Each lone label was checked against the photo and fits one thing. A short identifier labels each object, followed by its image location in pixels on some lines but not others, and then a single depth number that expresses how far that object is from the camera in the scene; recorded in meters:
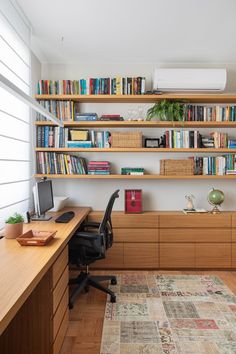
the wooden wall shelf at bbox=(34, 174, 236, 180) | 3.74
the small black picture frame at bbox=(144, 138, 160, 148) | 3.84
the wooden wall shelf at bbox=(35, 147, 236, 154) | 3.72
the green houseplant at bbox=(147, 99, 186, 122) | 3.71
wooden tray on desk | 2.06
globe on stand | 3.81
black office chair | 2.81
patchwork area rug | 2.15
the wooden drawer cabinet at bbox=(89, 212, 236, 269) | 3.68
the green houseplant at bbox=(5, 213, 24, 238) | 2.29
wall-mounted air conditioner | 3.71
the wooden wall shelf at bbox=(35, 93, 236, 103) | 3.69
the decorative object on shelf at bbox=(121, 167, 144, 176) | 3.83
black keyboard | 2.91
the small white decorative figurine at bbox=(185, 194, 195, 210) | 3.92
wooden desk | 1.56
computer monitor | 2.94
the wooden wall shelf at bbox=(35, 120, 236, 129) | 3.72
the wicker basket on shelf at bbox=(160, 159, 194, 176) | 3.79
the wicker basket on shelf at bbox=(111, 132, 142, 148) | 3.77
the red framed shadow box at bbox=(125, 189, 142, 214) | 3.84
